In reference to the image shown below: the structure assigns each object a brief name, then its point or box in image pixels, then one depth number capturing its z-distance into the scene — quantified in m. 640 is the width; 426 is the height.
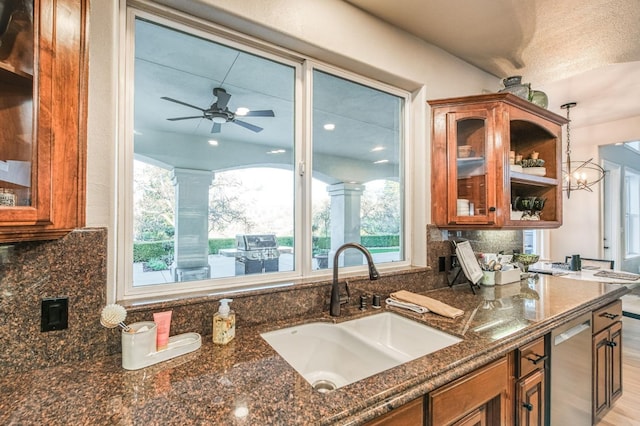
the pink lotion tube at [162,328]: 1.05
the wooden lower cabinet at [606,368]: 1.81
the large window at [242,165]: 1.34
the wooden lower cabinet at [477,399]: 0.98
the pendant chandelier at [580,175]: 4.05
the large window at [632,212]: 5.00
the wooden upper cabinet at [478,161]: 1.90
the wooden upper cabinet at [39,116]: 0.75
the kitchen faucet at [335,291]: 1.48
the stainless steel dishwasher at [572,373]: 1.49
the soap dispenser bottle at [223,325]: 1.15
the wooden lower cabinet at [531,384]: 1.27
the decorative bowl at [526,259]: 2.48
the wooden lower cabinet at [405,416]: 0.85
